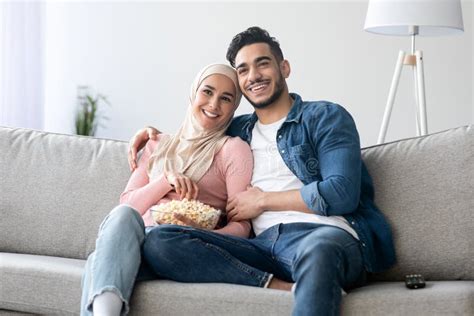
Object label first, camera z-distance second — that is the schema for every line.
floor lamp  3.86
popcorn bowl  2.68
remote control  2.38
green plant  5.46
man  2.44
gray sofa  2.38
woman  2.82
